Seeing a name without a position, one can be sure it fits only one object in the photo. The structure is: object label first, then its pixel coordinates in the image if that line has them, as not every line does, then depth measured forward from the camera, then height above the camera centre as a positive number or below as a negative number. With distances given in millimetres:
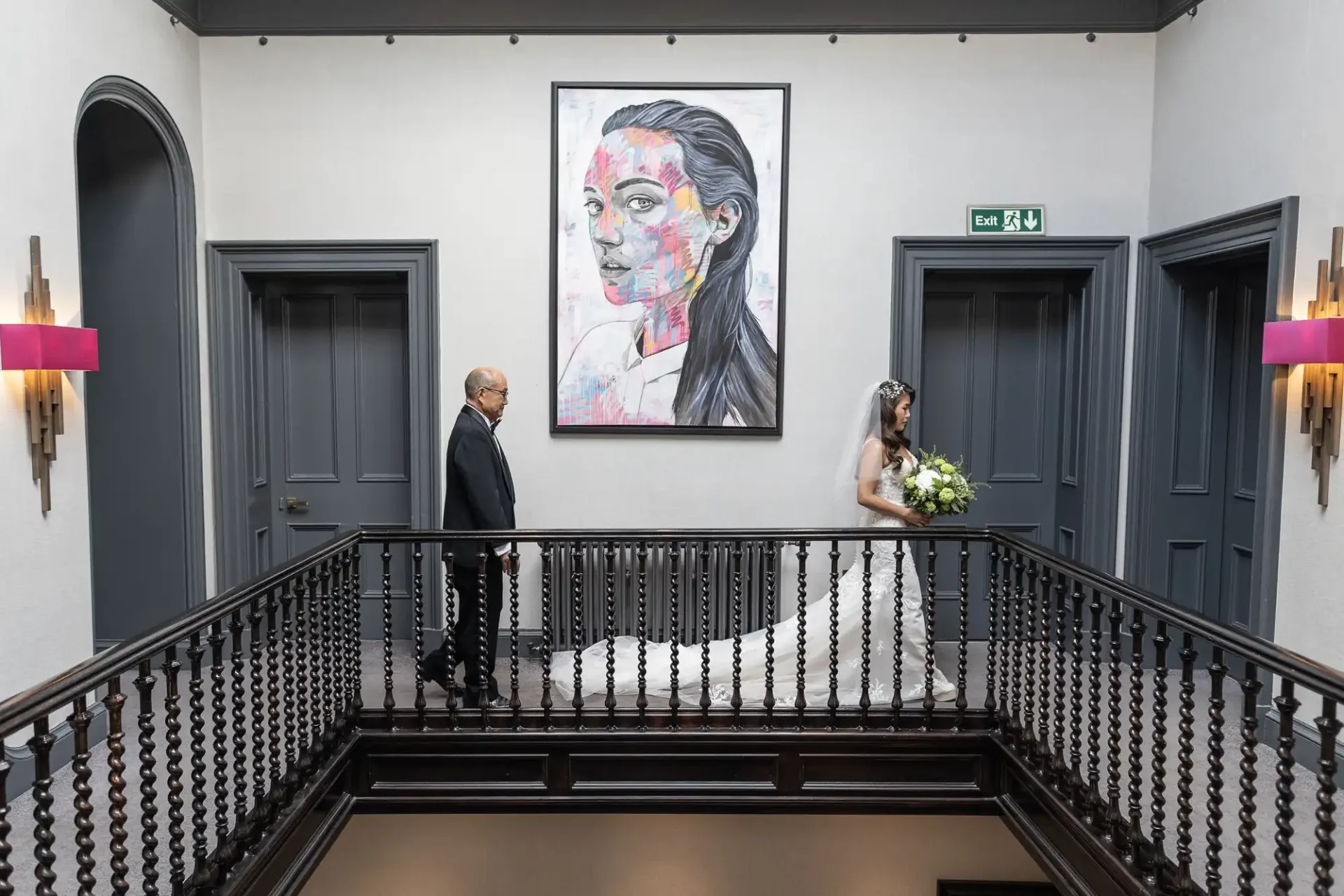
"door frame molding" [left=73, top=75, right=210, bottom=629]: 5445 +349
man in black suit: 4562 -519
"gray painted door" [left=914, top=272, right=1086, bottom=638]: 6094 +164
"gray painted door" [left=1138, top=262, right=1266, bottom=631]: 5578 -167
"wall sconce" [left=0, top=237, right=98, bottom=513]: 3922 +203
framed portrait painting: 5703 +965
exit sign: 5754 +1223
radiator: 5676 -1179
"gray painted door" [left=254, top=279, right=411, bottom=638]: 6148 -27
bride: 4781 -1187
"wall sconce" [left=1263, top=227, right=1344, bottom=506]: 4070 +270
